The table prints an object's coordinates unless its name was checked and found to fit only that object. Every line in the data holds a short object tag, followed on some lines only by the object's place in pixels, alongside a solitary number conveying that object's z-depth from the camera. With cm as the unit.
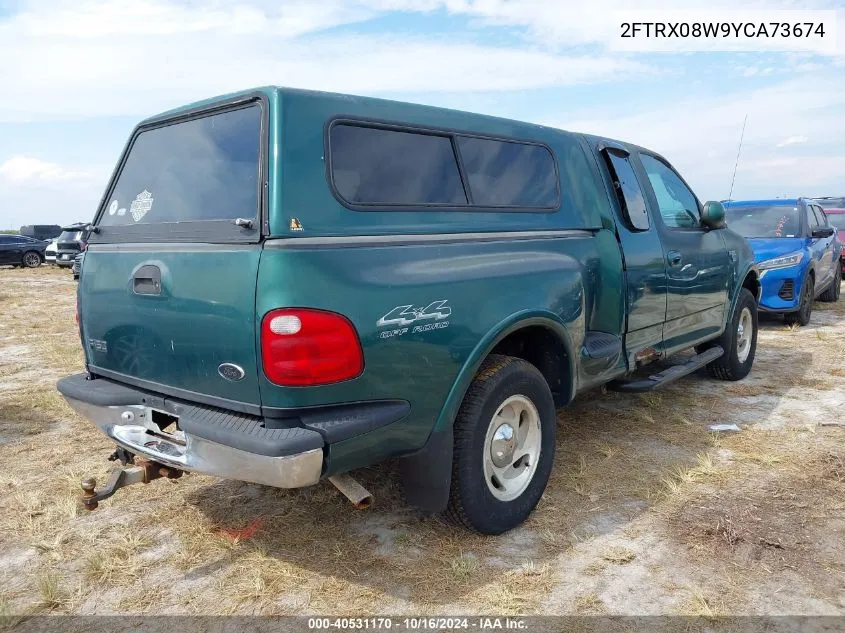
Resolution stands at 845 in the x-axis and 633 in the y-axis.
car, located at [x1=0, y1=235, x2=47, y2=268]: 2433
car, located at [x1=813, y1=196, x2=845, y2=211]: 1587
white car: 2291
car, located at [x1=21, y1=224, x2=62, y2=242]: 3488
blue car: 859
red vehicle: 1362
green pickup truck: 249
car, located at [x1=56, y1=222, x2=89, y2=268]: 1896
